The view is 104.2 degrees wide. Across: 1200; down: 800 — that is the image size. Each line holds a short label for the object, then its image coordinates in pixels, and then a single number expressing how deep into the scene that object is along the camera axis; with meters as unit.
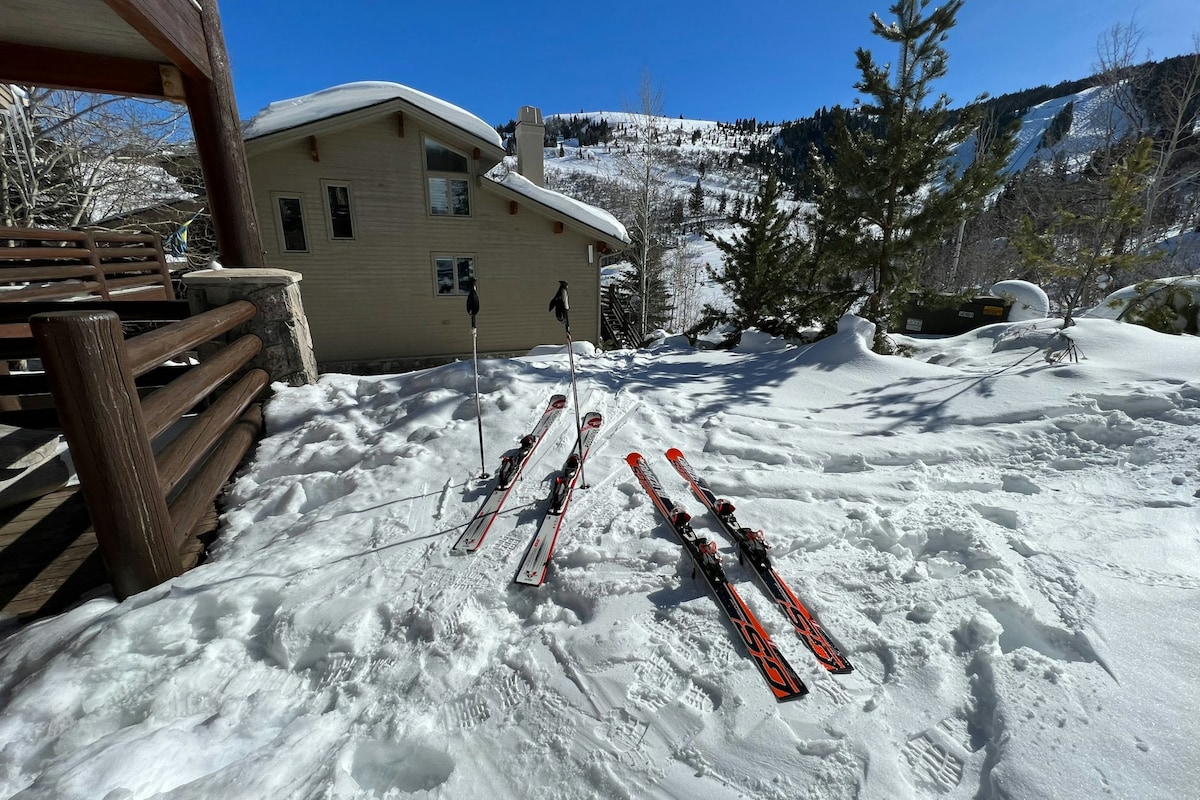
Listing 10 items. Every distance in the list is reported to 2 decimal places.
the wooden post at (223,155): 4.13
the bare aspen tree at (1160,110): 15.63
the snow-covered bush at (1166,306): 7.45
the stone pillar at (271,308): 4.13
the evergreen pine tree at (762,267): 11.22
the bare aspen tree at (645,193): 18.86
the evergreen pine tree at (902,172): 8.05
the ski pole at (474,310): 3.67
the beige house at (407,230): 10.90
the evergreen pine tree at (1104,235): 7.39
